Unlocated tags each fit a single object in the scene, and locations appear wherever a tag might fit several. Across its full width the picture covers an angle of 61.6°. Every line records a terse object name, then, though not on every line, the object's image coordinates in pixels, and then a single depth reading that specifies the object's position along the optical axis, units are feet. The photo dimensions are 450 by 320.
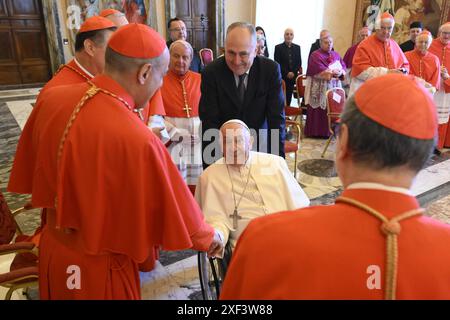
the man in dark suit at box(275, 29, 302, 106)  26.35
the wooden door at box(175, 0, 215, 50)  38.76
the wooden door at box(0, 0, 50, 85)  32.40
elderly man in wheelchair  8.10
